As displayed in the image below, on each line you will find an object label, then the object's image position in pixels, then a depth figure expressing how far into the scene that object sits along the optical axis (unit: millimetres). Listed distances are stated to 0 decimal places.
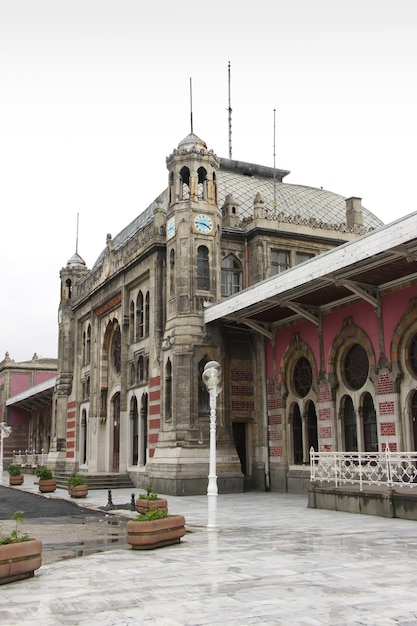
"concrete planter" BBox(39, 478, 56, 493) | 27223
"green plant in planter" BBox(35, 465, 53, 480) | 27750
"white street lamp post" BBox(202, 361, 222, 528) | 13398
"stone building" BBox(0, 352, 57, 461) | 54656
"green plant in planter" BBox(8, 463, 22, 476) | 32500
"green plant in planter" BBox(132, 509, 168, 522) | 11227
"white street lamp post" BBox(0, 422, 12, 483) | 36231
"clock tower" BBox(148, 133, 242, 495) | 23438
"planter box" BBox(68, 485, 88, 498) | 23750
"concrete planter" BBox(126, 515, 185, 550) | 10906
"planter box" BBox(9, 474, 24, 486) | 32469
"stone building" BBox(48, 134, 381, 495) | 24109
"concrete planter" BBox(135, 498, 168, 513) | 14334
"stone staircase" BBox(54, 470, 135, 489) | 28203
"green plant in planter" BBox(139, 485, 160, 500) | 14383
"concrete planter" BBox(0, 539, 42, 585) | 8438
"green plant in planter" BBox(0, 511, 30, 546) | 8793
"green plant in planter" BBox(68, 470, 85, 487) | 24094
